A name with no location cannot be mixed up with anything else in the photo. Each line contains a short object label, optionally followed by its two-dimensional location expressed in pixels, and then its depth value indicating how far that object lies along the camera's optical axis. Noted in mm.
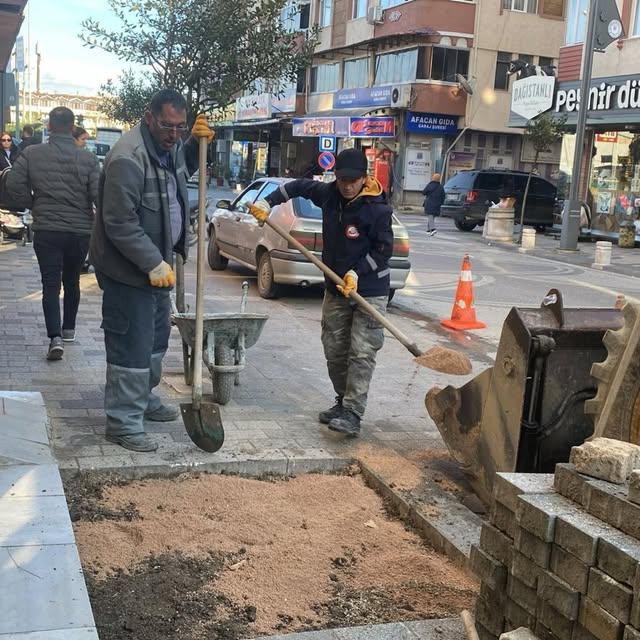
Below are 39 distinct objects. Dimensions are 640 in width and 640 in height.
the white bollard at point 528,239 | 21656
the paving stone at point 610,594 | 2293
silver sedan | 10781
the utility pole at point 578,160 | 19375
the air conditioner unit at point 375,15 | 38531
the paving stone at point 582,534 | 2418
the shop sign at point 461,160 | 37500
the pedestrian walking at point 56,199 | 7020
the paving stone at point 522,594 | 2650
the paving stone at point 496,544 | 2826
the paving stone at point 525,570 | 2640
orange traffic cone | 10375
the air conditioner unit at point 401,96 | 36531
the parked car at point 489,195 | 26734
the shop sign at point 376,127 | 37500
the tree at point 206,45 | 9625
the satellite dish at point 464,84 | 35281
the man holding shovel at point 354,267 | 5430
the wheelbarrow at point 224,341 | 5801
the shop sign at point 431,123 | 36906
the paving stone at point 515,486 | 2796
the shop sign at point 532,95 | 24531
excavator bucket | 4105
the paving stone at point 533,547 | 2582
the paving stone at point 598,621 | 2318
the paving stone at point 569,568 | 2442
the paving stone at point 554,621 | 2492
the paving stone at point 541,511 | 2570
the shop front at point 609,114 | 22391
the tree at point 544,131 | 23672
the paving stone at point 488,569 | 2848
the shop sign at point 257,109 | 51062
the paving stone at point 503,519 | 2816
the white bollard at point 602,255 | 17875
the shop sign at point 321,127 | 39281
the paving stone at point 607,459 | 2582
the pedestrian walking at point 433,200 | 24625
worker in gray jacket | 4738
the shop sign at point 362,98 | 38188
